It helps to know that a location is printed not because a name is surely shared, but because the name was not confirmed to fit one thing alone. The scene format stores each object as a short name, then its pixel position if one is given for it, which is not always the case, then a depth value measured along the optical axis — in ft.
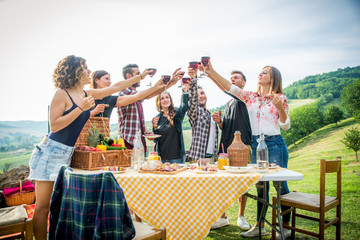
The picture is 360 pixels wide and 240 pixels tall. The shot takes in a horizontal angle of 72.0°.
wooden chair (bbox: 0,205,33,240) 6.14
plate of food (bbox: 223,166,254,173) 7.28
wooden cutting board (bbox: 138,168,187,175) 7.17
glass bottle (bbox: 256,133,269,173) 7.16
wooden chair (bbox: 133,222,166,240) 5.50
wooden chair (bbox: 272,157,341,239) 7.80
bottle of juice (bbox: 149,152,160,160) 8.04
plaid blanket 4.67
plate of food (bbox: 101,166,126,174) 7.21
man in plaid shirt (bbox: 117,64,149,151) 10.38
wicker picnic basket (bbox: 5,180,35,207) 10.78
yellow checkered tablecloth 6.73
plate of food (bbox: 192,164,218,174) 7.27
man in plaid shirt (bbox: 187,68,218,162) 11.48
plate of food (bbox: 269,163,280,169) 7.93
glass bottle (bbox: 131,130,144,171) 7.79
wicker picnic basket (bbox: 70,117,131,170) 7.43
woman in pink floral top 9.29
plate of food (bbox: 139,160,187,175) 7.39
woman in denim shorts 6.40
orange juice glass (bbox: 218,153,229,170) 8.01
